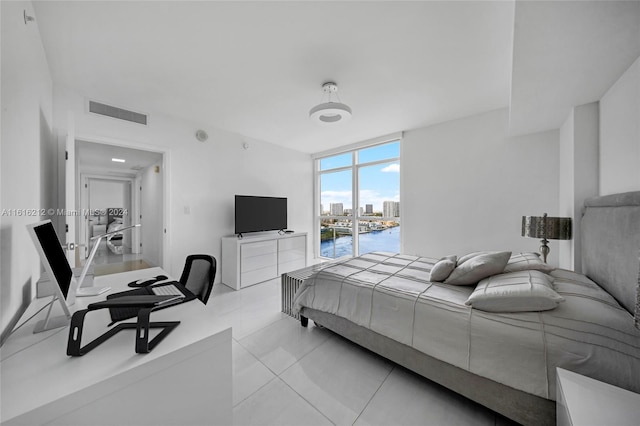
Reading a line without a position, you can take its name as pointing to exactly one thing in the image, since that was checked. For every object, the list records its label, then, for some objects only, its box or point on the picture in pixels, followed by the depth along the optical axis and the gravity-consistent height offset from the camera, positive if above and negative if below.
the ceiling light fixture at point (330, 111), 2.36 +1.04
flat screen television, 3.86 -0.04
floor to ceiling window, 4.36 +0.24
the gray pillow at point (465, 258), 2.00 -0.41
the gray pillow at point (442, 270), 1.90 -0.48
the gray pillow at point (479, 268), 1.73 -0.42
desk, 0.64 -0.51
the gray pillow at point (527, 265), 1.76 -0.41
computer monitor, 0.89 -0.24
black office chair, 1.73 -0.52
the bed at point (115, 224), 6.29 -0.39
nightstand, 0.78 -0.70
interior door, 1.84 +0.18
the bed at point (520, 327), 1.11 -0.66
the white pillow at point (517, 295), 1.28 -0.48
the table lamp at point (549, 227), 2.21 -0.15
